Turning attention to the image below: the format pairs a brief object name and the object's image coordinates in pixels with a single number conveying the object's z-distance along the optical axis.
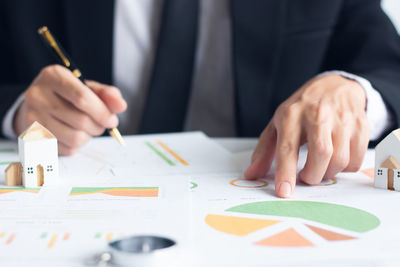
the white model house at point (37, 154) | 0.61
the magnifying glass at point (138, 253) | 0.38
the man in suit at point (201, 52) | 1.17
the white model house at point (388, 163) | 0.62
